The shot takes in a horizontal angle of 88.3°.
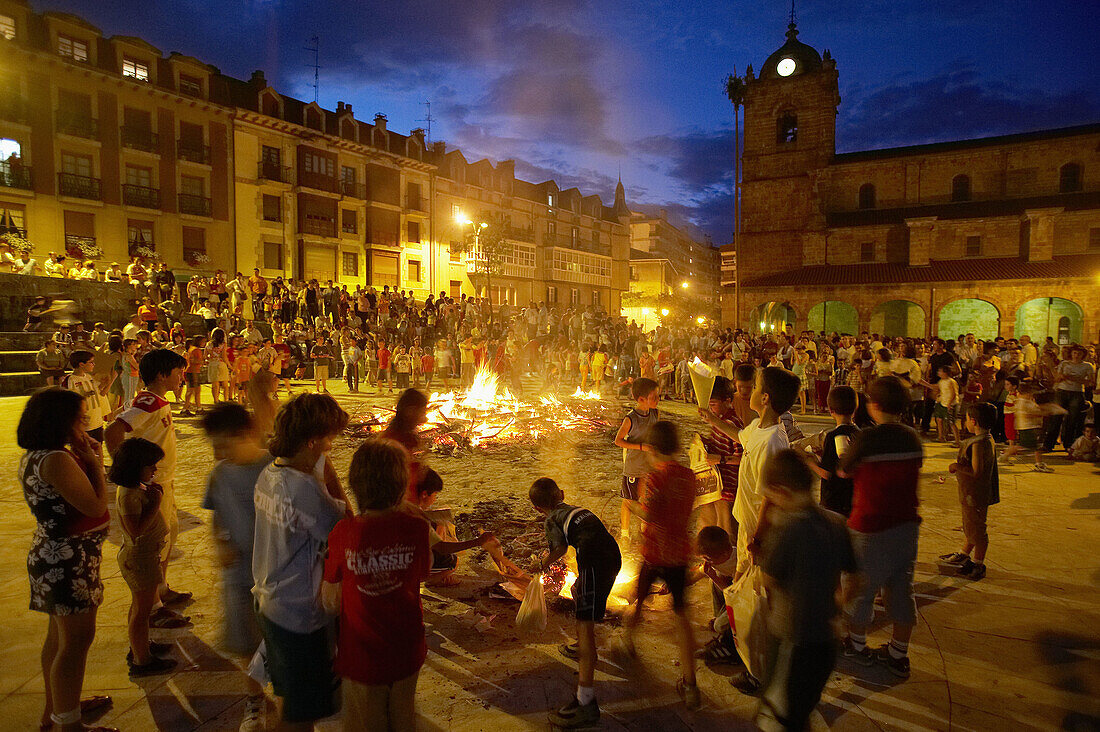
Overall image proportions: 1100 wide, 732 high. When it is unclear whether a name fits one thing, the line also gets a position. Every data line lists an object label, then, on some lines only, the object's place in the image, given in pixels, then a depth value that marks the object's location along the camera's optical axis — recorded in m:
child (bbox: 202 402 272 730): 3.18
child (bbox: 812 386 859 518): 4.52
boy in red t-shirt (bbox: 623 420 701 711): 3.72
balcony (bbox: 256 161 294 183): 32.03
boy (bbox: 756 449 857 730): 2.77
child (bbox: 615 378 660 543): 5.65
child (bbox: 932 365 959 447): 11.18
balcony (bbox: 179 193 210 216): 29.83
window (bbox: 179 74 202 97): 29.88
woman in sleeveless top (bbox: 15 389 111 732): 3.05
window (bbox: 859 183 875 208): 37.94
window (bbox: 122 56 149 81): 28.23
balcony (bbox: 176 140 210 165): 29.70
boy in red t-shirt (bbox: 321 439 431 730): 2.44
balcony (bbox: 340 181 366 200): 36.00
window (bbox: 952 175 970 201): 36.38
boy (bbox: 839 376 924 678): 3.88
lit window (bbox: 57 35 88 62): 26.44
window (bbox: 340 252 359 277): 36.22
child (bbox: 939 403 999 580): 5.18
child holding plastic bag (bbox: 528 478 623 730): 3.42
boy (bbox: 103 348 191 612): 4.21
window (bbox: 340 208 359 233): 35.91
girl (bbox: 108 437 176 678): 3.47
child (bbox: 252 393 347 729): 2.61
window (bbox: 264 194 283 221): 32.53
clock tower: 37.12
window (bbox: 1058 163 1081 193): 34.06
